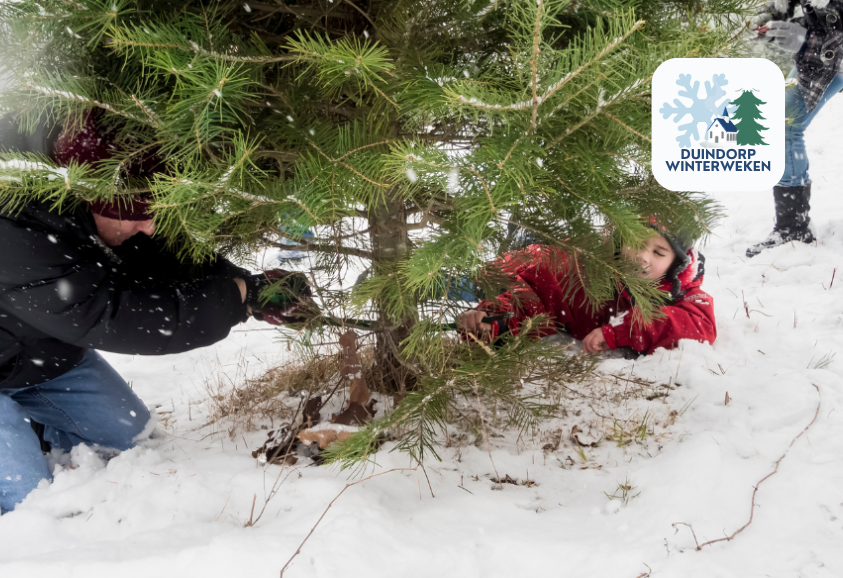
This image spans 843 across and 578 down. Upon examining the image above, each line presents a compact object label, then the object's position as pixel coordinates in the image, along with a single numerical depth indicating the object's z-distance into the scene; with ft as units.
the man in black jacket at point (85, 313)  5.35
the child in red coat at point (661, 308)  8.50
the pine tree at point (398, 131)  3.64
